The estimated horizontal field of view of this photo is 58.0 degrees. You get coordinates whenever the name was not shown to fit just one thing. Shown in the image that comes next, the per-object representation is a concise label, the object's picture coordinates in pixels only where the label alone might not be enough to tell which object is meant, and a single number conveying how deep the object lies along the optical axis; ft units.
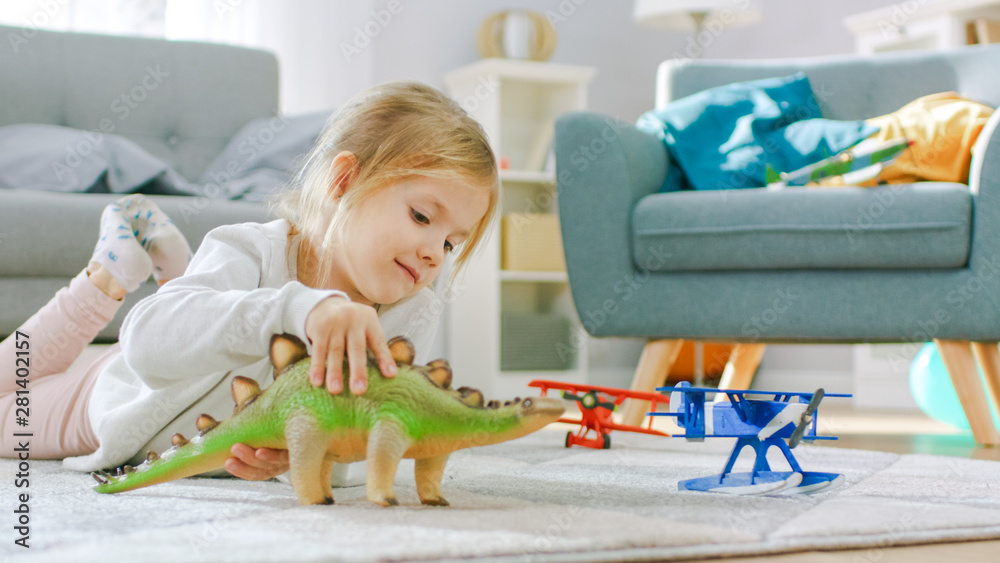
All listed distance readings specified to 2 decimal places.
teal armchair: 5.10
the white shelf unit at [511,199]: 9.41
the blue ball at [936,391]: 6.04
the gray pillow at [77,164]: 6.08
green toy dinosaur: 2.22
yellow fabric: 5.65
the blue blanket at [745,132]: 6.08
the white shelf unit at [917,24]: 9.16
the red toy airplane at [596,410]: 4.06
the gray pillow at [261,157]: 6.62
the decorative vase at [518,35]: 10.03
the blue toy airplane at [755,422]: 2.62
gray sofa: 7.42
